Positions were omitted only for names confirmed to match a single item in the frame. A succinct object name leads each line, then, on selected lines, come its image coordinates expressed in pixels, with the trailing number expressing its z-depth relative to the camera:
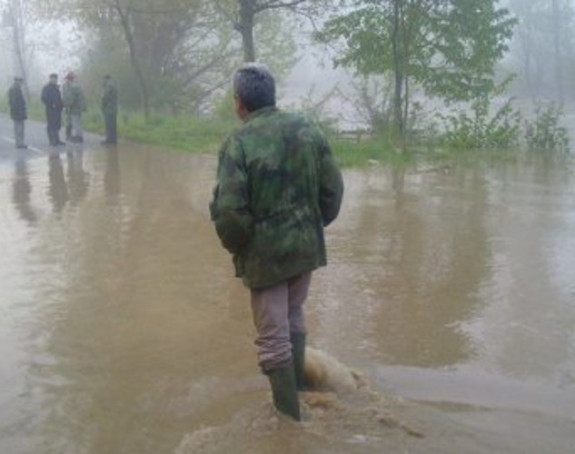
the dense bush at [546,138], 18.78
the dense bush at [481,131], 18.47
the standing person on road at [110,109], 18.95
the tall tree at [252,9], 21.20
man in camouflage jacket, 3.76
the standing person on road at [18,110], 18.31
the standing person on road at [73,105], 18.95
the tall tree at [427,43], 18.48
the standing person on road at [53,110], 19.03
